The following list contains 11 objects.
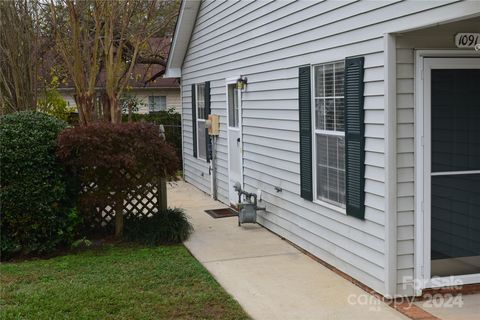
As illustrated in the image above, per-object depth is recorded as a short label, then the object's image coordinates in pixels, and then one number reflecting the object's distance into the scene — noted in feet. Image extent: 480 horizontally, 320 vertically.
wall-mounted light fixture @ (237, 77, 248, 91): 30.04
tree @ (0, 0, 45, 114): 36.68
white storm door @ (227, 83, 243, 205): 31.96
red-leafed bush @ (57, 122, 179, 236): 23.50
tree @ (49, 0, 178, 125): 33.15
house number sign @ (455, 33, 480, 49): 16.62
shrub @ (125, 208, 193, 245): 25.61
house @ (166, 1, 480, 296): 16.74
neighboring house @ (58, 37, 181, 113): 84.64
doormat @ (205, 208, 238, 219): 31.65
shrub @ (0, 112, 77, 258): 22.63
